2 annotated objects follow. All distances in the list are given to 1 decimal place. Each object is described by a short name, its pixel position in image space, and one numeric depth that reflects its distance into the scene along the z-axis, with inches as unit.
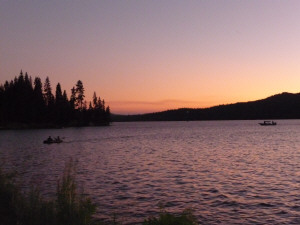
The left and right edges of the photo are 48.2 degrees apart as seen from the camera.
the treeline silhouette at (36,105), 5305.1
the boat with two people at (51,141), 2859.7
